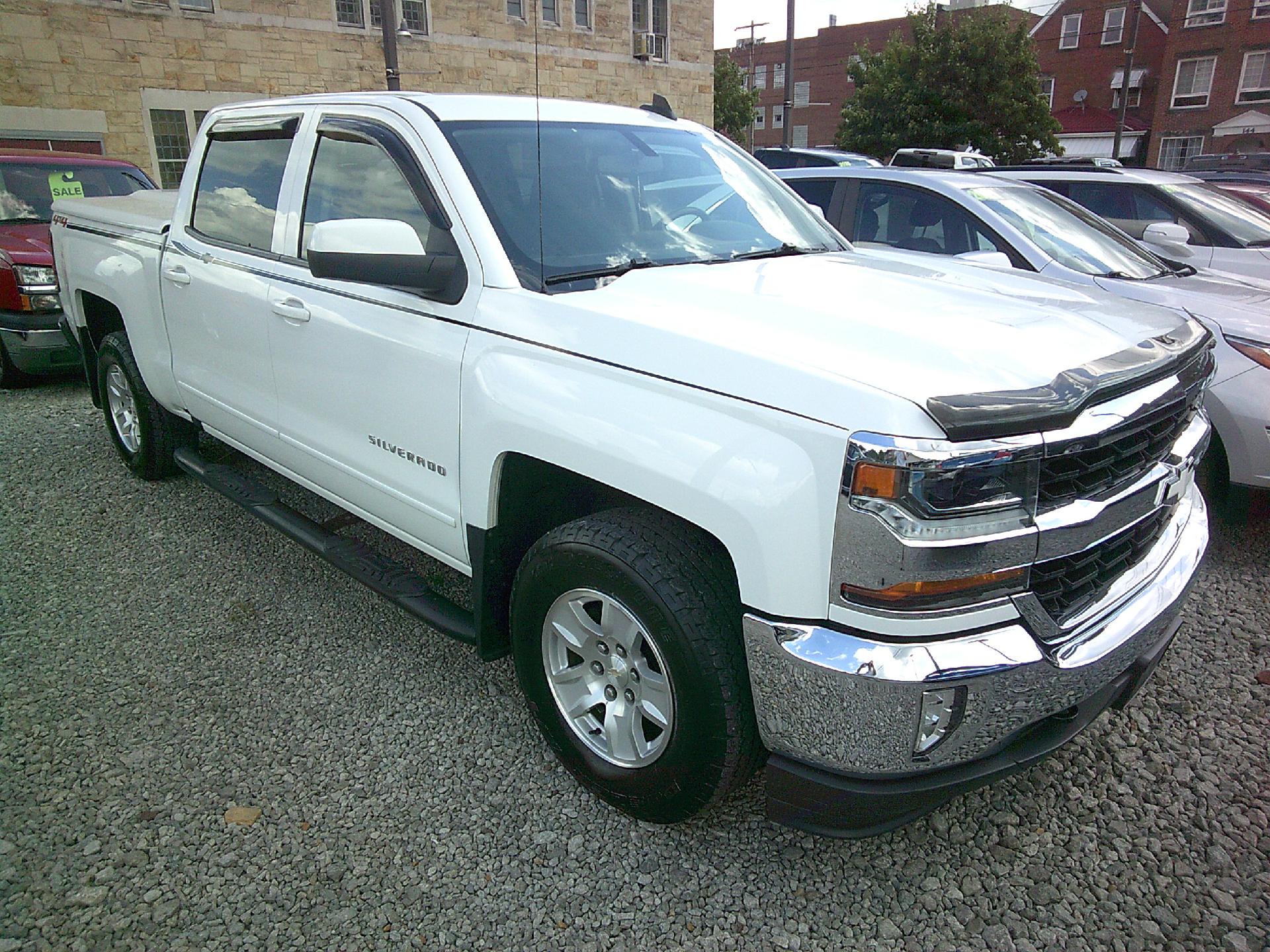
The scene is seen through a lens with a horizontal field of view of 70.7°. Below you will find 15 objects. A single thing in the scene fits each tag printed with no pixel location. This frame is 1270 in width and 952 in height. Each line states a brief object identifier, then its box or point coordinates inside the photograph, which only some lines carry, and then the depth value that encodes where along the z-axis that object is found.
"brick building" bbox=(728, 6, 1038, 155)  51.56
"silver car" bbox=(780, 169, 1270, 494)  4.15
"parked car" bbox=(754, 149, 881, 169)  15.27
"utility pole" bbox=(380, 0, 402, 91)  12.83
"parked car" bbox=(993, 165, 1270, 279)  7.08
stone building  17.67
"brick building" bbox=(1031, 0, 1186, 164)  39.69
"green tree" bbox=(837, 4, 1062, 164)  27.83
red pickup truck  6.97
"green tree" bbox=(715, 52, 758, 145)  41.53
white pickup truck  1.88
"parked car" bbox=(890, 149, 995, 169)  12.66
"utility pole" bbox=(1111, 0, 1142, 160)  25.80
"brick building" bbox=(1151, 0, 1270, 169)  34.94
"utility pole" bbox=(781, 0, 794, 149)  20.34
